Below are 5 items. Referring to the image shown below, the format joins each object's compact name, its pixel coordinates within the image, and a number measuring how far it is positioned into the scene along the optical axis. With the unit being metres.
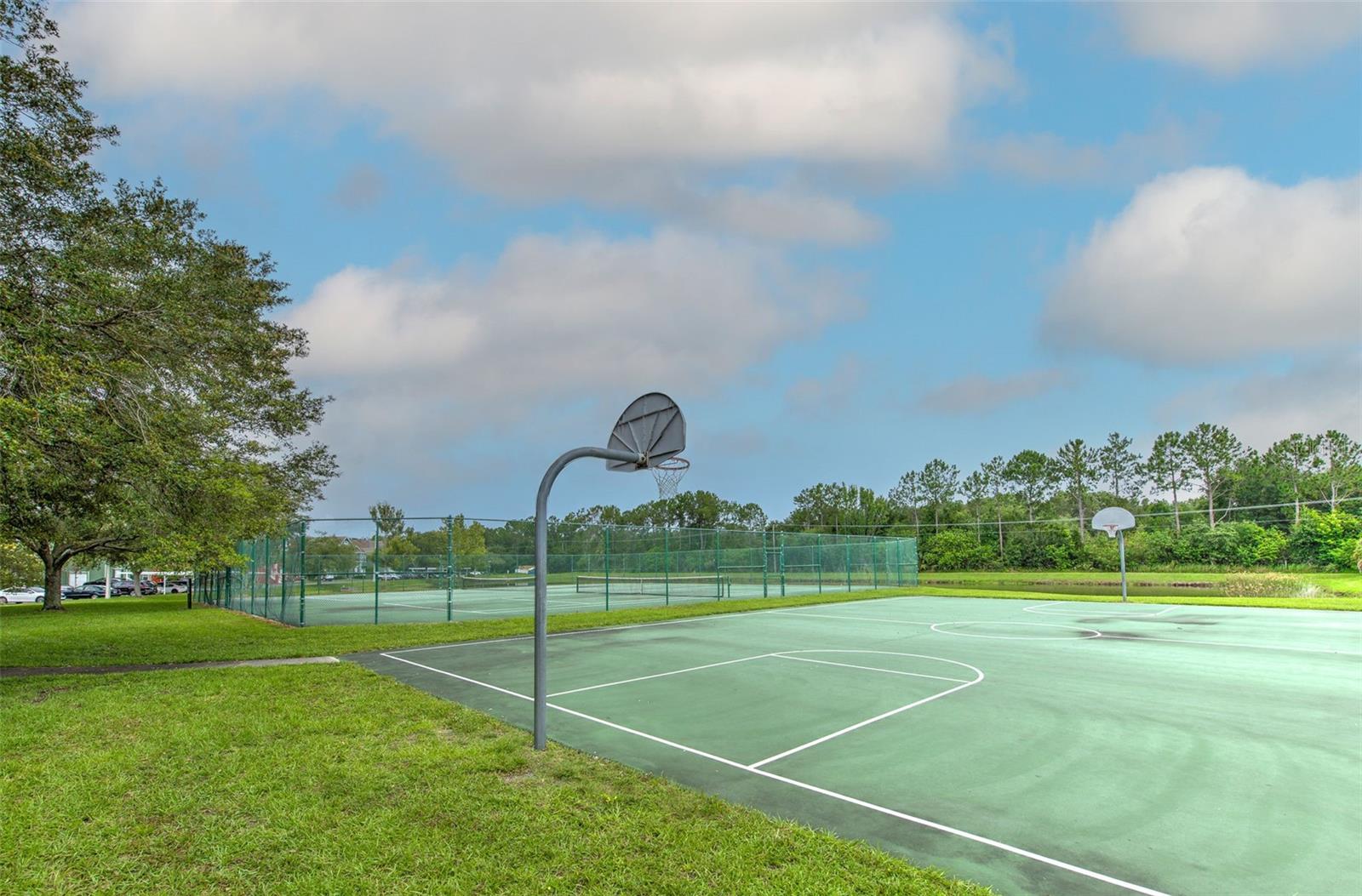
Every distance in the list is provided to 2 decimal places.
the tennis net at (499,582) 27.22
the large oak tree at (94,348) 7.52
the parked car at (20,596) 42.22
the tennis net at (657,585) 26.02
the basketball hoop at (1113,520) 24.67
